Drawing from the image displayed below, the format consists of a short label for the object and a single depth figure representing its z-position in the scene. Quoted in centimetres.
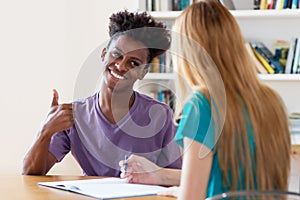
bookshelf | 445
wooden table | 228
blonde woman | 173
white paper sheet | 230
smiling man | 288
